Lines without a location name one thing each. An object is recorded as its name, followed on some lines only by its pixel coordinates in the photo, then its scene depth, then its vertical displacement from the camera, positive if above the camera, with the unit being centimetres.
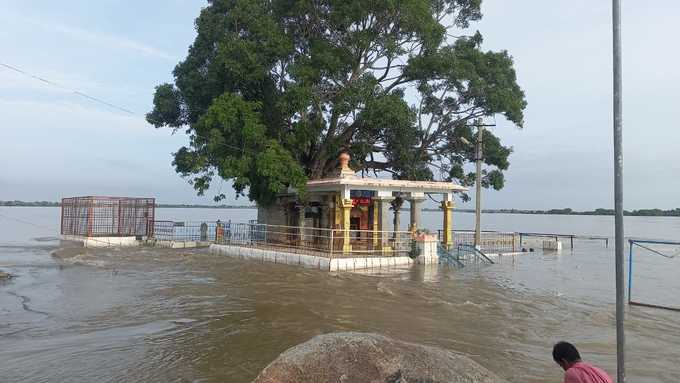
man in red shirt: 374 -115
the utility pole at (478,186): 2439 +171
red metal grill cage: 2558 -35
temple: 1883 +48
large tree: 1970 +570
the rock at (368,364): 363 -113
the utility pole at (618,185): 402 +32
